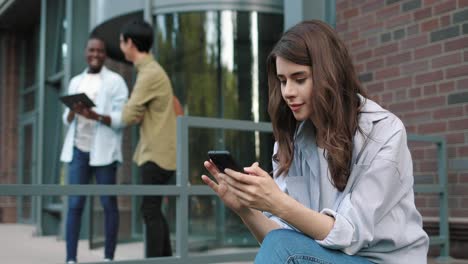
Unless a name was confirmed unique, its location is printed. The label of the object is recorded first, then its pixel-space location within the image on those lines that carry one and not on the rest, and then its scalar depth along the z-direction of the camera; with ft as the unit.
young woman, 5.18
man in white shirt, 13.56
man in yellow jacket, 12.76
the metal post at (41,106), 26.03
